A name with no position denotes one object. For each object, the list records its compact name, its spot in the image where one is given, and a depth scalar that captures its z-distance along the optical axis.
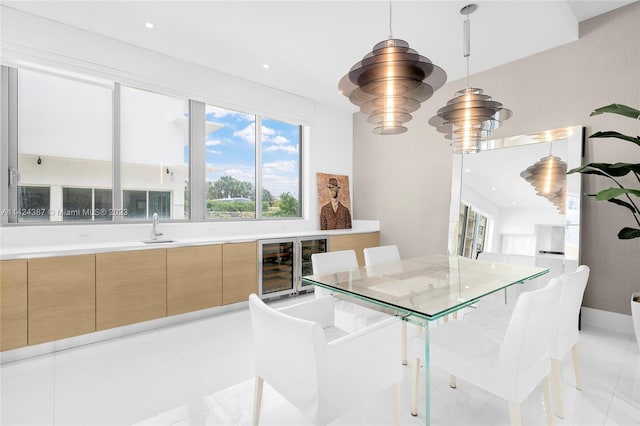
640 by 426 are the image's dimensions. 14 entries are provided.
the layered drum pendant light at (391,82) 1.55
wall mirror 3.03
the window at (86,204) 2.95
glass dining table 1.50
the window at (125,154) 2.79
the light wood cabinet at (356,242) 4.27
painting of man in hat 4.78
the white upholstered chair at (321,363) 1.12
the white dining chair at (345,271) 2.32
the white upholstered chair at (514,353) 1.29
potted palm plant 1.98
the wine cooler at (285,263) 3.66
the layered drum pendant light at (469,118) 2.02
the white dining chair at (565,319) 1.63
